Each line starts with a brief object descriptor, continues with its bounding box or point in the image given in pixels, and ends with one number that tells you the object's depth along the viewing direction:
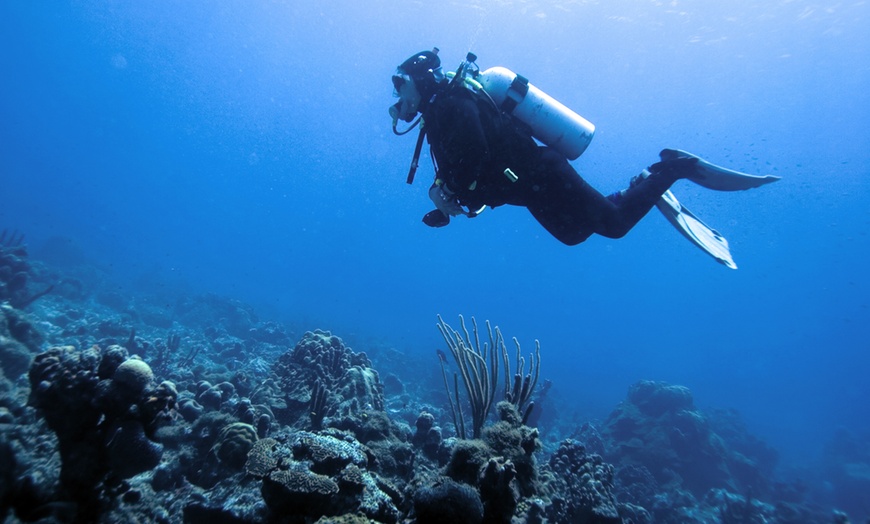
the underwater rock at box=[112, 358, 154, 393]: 3.12
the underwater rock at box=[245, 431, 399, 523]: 3.22
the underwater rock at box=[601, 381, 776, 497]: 14.94
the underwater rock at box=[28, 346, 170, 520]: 3.07
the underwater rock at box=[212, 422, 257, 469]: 4.42
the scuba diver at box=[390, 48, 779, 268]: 4.81
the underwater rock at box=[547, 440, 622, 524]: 5.31
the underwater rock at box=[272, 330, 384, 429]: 6.92
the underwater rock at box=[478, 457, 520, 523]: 3.23
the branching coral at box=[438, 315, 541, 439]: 5.29
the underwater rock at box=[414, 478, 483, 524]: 2.77
